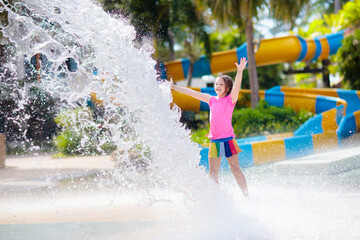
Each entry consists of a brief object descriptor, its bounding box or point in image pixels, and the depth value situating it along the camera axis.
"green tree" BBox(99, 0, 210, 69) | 13.44
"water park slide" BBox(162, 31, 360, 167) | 7.35
